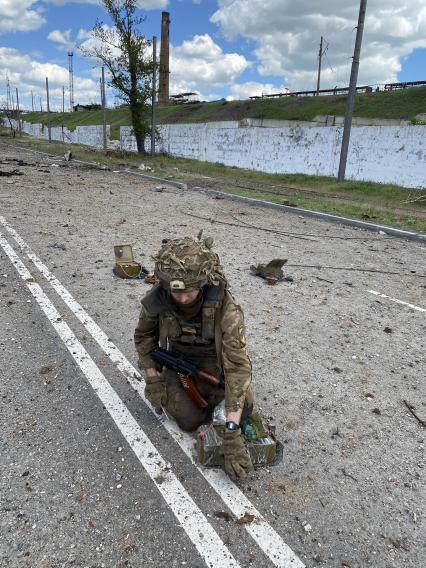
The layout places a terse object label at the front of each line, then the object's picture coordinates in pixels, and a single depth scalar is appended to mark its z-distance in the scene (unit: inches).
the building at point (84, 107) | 3043.8
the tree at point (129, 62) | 1130.7
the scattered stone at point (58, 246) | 266.6
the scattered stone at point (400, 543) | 79.6
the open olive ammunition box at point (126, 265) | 219.0
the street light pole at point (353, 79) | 578.4
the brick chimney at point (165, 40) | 1968.5
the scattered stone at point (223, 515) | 82.9
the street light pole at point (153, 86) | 1060.5
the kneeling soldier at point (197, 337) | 90.1
